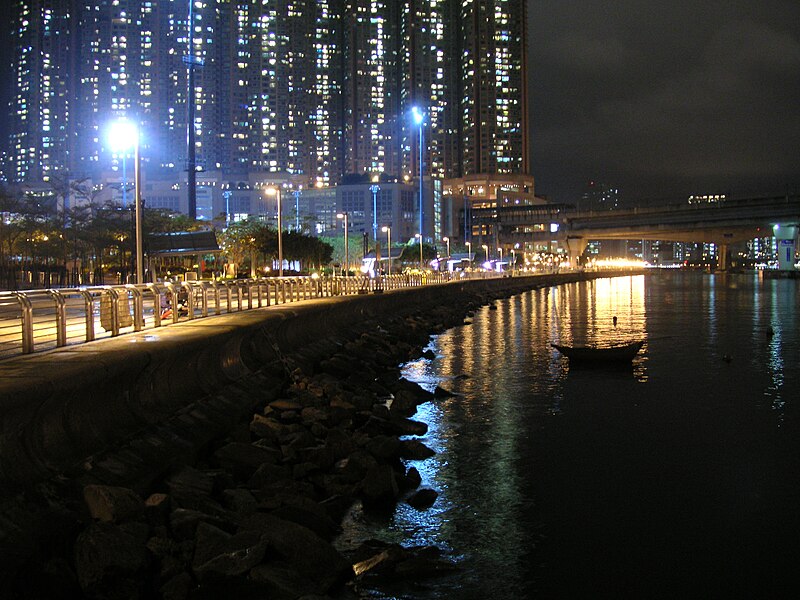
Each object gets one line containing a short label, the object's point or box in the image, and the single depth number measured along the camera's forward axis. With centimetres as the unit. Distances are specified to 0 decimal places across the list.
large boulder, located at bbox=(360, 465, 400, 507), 1364
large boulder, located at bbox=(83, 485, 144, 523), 948
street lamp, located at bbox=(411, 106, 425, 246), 10506
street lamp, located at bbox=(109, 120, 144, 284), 2617
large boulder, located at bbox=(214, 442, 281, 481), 1332
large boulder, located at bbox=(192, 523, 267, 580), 900
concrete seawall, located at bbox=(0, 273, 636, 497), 973
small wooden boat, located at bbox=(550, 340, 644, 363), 3212
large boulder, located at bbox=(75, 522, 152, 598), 866
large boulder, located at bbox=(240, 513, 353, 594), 980
